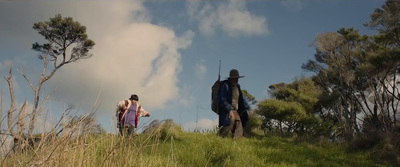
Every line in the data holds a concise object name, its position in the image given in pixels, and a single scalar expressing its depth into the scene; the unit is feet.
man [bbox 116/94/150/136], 34.12
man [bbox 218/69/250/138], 31.68
